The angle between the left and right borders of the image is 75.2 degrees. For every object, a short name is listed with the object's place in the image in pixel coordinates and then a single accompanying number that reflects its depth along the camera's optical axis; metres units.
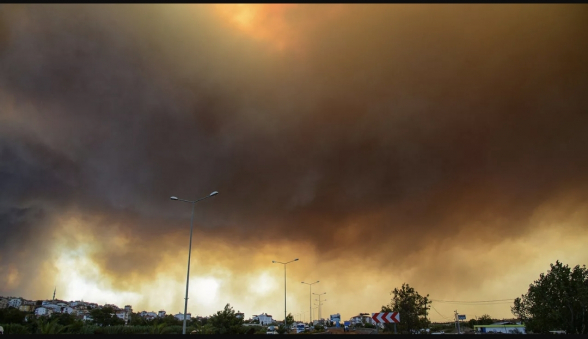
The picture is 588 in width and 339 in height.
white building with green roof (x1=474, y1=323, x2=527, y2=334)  90.60
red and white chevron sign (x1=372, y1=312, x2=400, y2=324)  22.42
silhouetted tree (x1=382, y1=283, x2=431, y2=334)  48.43
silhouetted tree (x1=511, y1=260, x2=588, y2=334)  48.78
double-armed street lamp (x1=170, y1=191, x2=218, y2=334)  36.09
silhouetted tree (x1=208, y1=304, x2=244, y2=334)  51.12
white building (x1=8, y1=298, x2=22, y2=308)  188.82
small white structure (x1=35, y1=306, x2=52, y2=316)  174.85
